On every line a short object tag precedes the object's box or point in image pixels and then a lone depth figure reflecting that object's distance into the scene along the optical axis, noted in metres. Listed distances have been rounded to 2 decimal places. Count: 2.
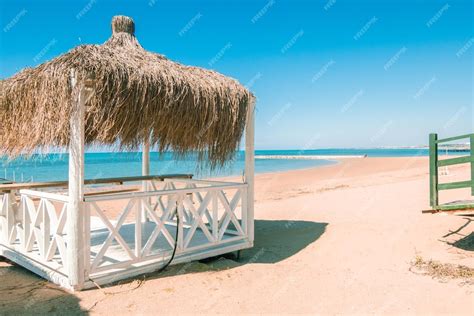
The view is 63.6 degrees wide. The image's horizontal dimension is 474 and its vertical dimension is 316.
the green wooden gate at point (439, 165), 5.02
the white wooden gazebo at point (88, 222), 3.91
